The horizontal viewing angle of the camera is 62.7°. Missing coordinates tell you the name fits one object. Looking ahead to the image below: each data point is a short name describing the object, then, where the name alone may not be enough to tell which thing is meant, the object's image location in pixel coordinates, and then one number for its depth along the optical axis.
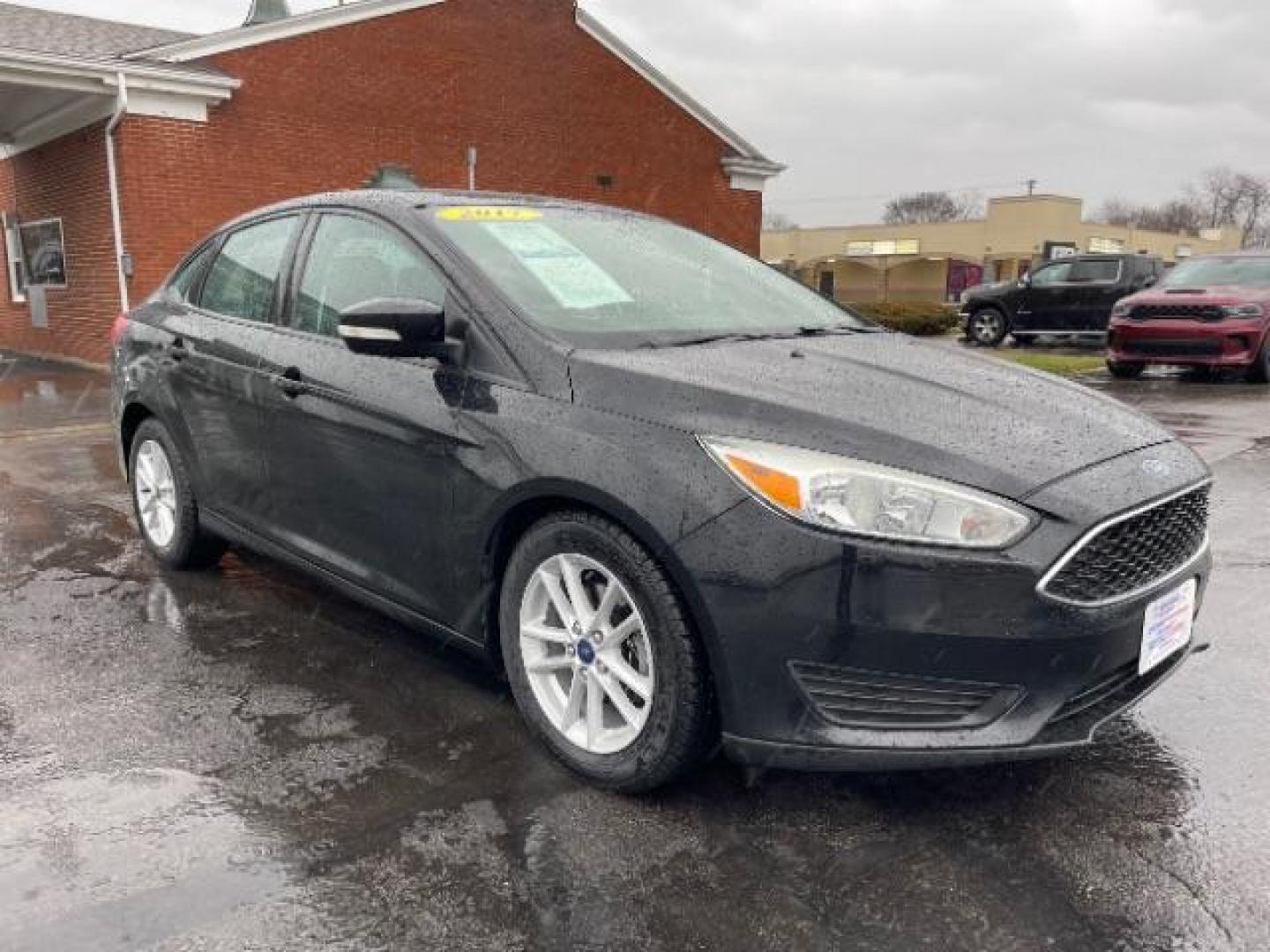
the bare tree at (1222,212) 93.25
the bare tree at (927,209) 90.06
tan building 51.00
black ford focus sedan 2.29
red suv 12.32
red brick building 12.56
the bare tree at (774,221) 88.15
